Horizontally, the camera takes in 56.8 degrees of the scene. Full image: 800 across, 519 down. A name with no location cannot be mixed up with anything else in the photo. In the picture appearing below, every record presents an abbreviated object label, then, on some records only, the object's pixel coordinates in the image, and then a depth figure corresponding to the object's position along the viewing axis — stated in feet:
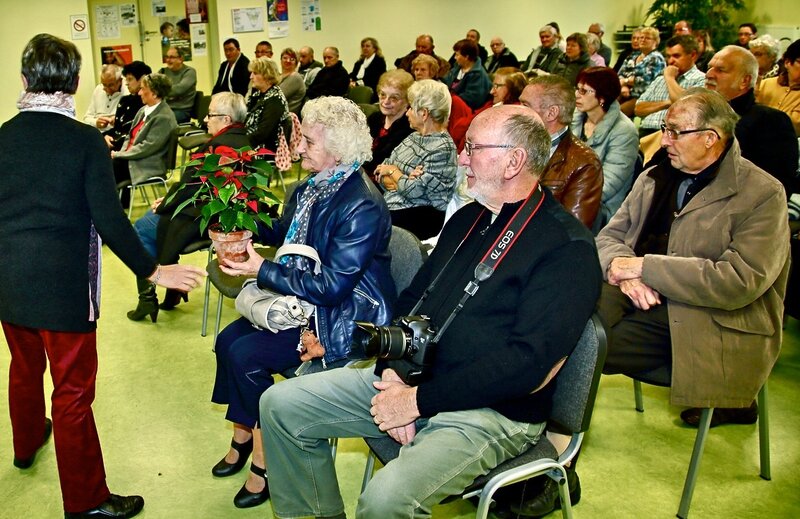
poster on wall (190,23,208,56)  33.53
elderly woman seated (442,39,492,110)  24.36
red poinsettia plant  7.41
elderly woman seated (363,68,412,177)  13.42
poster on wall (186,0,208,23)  33.27
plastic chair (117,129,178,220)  17.17
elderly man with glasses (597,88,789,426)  7.46
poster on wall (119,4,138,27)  32.50
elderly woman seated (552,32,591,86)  24.48
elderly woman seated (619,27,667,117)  21.01
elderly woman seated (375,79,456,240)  11.84
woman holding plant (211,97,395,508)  7.48
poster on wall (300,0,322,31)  34.40
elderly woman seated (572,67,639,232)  11.90
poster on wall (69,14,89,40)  29.50
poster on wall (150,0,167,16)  33.19
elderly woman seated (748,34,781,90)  18.67
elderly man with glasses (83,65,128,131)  21.22
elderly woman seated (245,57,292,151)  18.39
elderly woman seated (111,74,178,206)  16.99
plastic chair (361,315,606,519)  5.82
